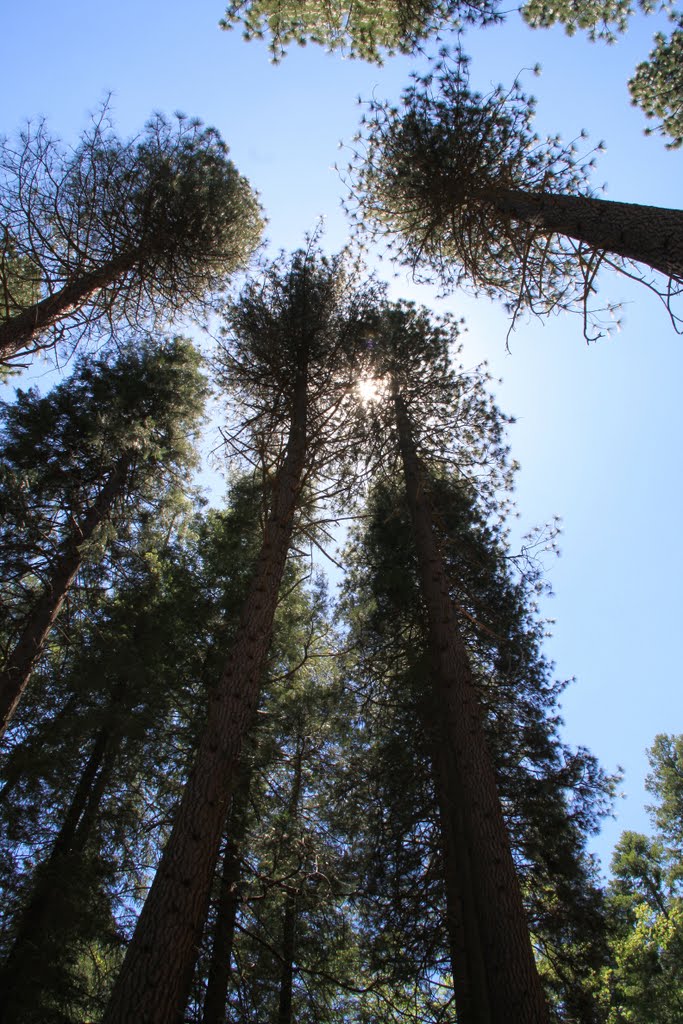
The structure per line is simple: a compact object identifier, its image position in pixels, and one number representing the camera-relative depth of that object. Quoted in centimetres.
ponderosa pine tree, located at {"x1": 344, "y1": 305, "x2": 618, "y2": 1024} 456
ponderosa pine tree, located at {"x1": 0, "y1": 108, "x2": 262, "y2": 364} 852
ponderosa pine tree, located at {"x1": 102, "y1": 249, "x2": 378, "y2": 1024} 341
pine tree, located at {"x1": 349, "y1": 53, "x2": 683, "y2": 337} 566
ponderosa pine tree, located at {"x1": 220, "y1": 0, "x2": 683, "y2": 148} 727
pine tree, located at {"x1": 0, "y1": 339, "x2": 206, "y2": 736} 745
